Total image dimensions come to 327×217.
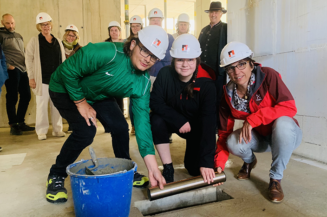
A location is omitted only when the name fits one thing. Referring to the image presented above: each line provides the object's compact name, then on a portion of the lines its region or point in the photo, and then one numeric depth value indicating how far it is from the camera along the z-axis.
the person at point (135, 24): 3.36
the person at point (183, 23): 3.53
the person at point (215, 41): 3.34
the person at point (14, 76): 3.90
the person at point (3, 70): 3.01
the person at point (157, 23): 3.01
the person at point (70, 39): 3.85
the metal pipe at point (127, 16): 5.00
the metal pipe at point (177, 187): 1.49
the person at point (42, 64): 3.58
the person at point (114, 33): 3.81
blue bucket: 1.18
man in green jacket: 1.54
